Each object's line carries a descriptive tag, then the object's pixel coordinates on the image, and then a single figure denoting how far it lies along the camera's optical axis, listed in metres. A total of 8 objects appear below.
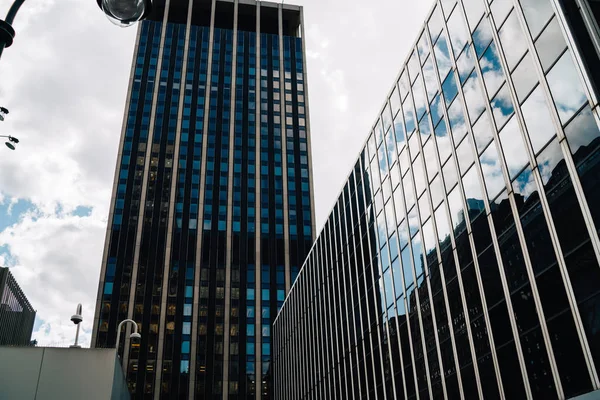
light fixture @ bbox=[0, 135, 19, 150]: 20.38
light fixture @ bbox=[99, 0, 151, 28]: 8.41
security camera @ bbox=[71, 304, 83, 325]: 24.22
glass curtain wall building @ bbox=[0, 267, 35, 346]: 99.06
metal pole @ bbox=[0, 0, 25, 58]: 8.24
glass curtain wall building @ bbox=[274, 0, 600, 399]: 16.83
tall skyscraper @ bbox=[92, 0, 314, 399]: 79.75
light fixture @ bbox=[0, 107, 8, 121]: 17.30
